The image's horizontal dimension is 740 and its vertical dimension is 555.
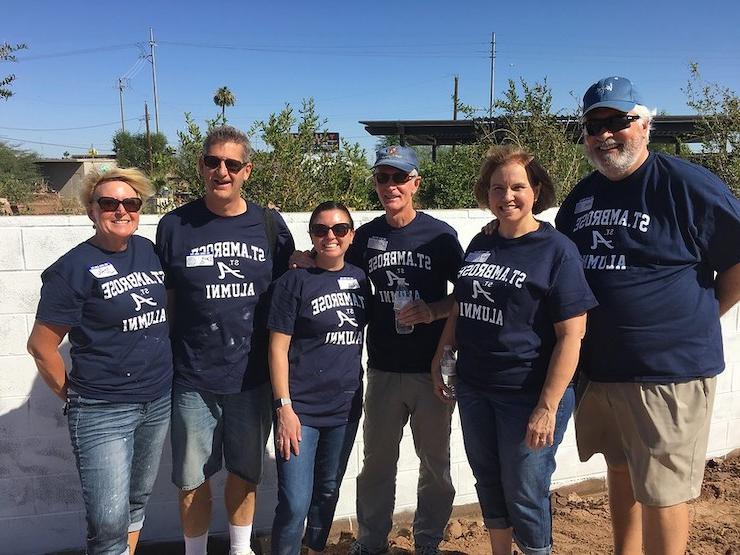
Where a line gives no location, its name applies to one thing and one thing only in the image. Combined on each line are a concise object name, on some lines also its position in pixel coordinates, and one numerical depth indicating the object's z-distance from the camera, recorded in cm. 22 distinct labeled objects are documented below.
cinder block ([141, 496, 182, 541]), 346
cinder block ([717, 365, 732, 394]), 421
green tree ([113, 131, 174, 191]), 4478
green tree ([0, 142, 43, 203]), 1993
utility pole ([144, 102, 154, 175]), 4988
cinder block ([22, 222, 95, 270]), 304
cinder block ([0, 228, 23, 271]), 301
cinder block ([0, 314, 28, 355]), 307
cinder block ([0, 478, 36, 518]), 323
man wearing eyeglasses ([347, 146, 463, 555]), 282
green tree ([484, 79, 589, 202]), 847
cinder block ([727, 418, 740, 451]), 438
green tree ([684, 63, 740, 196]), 905
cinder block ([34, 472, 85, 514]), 327
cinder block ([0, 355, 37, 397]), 312
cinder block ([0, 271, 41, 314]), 305
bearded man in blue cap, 239
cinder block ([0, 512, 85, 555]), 328
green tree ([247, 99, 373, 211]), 587
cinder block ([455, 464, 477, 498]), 391
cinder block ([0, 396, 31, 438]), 315
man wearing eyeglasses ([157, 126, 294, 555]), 260
